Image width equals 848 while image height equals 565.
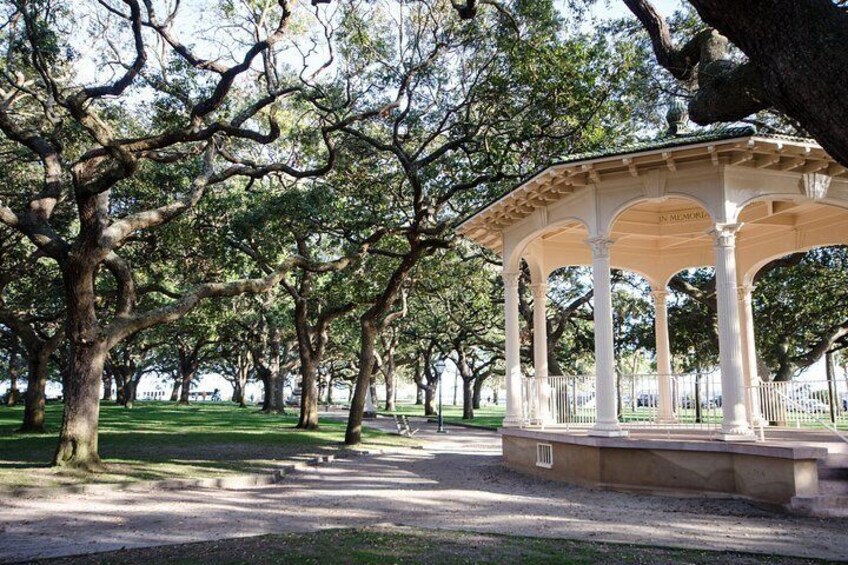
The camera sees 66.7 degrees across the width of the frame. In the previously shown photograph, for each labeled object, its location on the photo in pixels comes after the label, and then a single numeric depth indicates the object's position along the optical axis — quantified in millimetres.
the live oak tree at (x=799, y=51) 3182
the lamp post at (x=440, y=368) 28014
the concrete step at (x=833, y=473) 9391
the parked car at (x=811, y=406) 11102
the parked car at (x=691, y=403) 11400
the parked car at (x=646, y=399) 13297
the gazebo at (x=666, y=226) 10695
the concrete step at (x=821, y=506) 8750
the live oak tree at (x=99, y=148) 12367
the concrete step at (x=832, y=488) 9102
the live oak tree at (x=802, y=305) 21109
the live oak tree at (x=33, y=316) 21250
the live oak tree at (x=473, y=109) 14523
